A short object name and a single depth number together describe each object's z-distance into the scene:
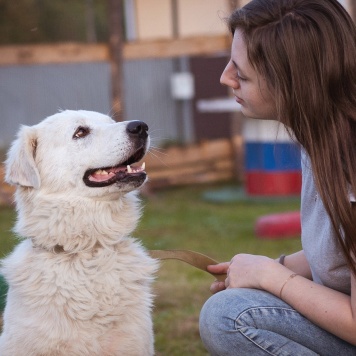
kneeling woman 2.44
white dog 2.98
